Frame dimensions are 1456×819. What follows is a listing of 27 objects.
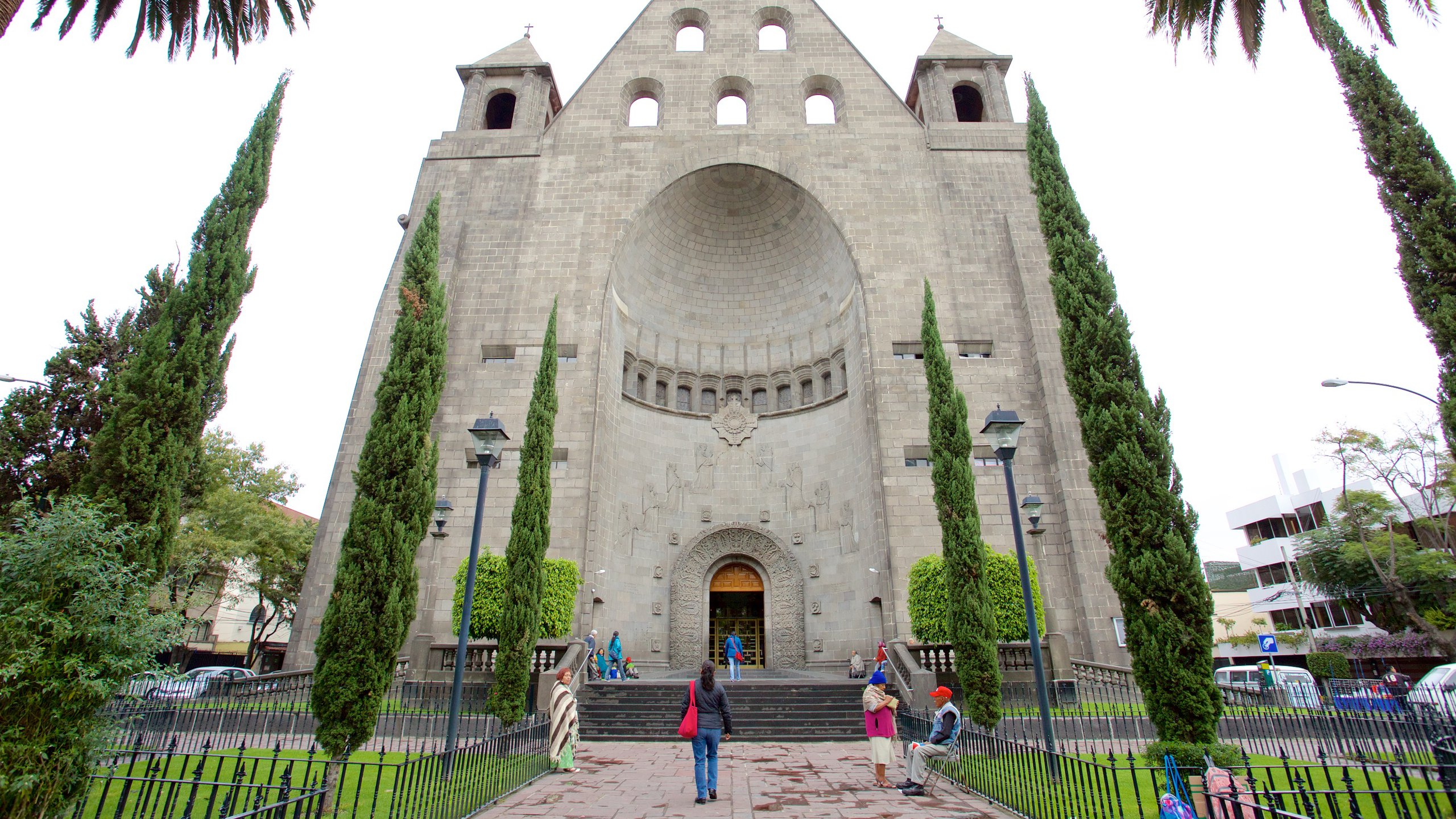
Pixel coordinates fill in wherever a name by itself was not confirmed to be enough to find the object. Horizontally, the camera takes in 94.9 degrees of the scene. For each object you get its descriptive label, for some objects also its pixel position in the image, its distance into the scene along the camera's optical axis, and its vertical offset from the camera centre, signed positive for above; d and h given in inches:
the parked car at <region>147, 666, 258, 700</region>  560.5 -22.8
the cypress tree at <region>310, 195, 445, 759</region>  307.7 +55.9
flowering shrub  1078.4 +18.5
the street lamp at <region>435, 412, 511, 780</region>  355.6 +109.6
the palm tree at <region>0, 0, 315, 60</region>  372.5 +356.0
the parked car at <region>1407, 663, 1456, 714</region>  615.8 -26.0
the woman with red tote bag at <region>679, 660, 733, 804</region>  287.4 -28.0
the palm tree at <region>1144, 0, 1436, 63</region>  388.2 +366.2
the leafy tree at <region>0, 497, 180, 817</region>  186.9 +3.6
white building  1429.6 +230.7
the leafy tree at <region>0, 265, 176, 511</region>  680.4 +252.4
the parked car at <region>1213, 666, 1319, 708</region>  572.1 -26.3
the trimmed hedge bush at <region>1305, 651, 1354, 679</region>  1116.5 -13.3
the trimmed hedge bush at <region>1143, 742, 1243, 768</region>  270.4 -37.9
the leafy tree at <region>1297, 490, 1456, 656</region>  1047.6 +144.2
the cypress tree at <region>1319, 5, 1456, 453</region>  358.3 +263.5
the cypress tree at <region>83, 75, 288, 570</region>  316.8 +135.2
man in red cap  307.7 -39.4
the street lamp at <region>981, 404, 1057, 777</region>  332.8 +106.2
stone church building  735.7 +405.3
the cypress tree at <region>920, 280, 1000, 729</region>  412.2 +69.6
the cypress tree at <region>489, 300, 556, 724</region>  429.7 +67.5
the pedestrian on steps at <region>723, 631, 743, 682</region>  668.7 +4.3
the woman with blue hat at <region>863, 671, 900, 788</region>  329.1 -29.9
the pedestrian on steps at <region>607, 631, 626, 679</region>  658.2 +3.7
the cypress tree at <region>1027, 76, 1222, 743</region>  307.7 +75.2
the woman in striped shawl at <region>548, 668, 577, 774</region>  363.3 -35.8
